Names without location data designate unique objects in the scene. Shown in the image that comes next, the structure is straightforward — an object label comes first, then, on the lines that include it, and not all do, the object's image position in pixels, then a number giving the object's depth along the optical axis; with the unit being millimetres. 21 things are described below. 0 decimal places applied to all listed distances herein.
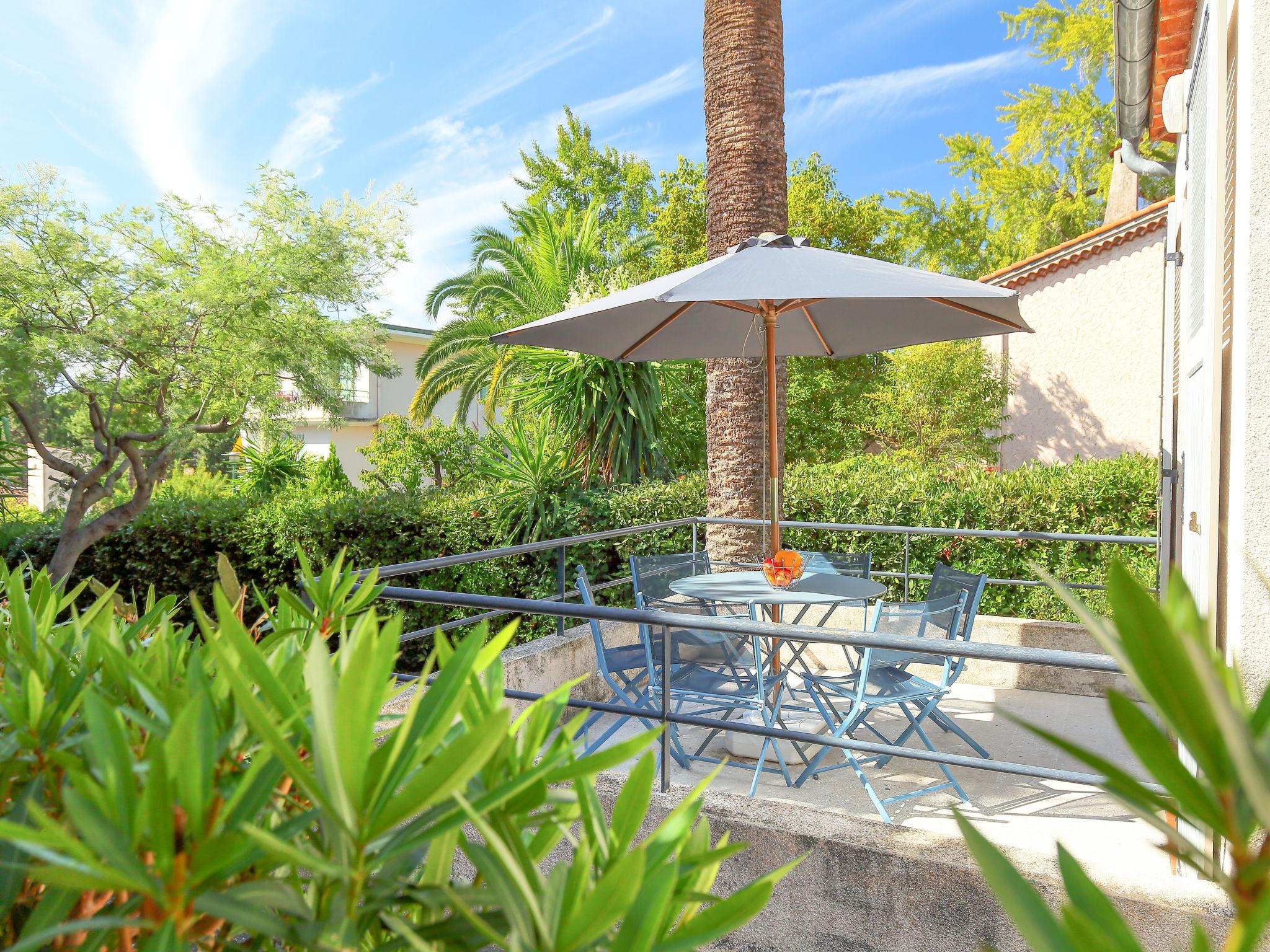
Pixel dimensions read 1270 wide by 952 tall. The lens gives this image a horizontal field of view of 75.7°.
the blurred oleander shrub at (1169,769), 498
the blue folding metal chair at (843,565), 5500
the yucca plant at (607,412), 8742
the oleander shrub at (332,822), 678
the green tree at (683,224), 19781
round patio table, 4176
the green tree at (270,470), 15820
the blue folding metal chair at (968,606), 3967
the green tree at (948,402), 15961
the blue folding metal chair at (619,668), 4164
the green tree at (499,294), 17188
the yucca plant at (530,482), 8297
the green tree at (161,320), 10500
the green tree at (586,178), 28609
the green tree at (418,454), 16266
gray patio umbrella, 3721
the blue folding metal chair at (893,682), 3680
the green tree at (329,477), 15516
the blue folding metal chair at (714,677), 3930
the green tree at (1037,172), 26203
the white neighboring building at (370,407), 30438
